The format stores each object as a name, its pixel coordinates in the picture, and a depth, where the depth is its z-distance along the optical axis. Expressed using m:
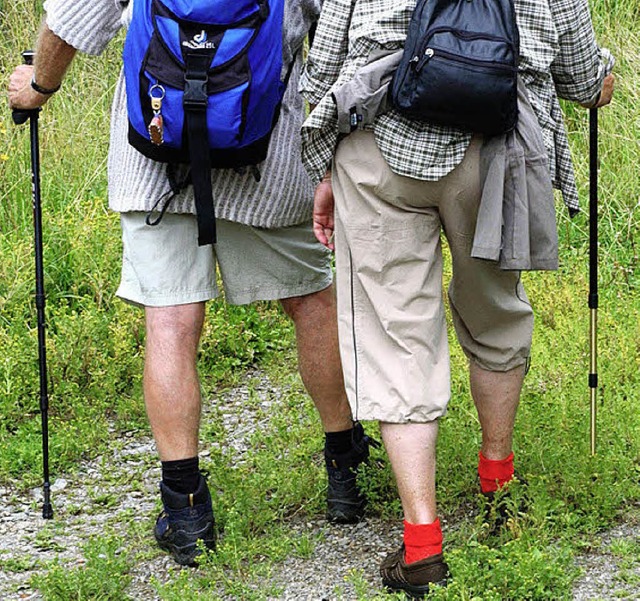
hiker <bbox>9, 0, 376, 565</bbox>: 7.20
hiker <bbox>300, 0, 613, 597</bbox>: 6.23
